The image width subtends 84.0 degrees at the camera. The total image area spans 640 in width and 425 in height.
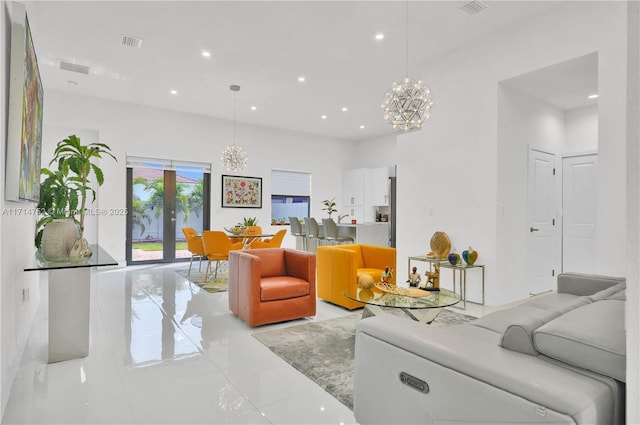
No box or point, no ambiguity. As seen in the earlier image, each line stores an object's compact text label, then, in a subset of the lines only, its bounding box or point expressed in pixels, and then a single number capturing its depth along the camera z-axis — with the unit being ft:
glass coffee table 8.70
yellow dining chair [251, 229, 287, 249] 21.06
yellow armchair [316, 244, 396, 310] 12.73
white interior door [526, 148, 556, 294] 16.22
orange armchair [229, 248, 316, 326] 11.28
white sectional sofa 3.51
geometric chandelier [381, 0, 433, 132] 11.69
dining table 19.48
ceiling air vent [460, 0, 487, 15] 12.37
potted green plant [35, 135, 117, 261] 8.97
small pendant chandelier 22.98
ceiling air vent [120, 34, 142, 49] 15.01
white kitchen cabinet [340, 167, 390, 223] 31.07
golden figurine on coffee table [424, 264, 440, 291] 10.45
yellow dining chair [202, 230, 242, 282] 18.95
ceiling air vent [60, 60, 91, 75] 17.67
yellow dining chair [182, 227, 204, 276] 20.51
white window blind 30.94
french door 24.85
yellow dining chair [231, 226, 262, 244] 20.83
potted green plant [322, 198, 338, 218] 32.37
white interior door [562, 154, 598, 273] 16.74
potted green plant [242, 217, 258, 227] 21.22
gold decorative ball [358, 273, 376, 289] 10.28
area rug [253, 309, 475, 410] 7.79
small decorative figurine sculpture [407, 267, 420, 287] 10.62
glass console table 8.79
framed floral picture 27.81
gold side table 14.32
